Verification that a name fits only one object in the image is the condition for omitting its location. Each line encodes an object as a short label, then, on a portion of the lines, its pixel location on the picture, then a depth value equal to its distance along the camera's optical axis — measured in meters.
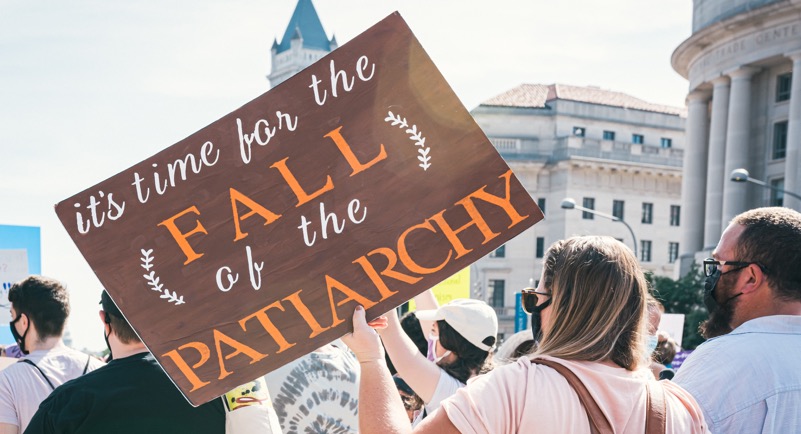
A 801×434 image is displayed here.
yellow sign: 12.27
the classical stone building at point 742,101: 44.09
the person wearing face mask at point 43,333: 4.61
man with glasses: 3.18
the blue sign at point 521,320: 17.05
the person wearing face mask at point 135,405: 3.19
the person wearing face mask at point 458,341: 4.29
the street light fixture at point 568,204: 37.50
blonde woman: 2.57
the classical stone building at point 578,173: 68.00
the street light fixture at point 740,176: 26.71
